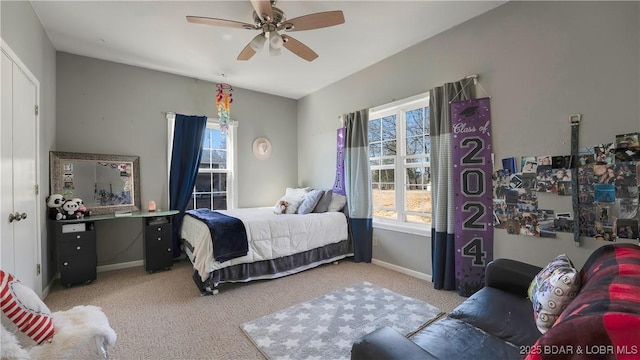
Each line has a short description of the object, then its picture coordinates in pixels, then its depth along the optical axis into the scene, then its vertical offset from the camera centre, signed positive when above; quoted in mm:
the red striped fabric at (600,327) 648 -389
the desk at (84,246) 2939 -769
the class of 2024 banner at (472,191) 2600 -125
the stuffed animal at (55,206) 2951 -292
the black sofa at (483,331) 1030 -766
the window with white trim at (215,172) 4355 +113
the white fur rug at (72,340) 1104 -754
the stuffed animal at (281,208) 3807 -415
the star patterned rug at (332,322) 1905 -1192
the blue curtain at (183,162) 3934 +254
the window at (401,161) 3324 +238
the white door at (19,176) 1890 +25
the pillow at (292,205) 3838 -380
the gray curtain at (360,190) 3795 -161
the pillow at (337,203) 3977 -363
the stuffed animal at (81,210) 3113 -363
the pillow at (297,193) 4109 -237
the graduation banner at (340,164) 4117 +223
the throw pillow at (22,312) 1197 -609
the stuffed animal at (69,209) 3023 -336
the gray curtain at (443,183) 2787 -53
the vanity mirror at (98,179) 3232 +3
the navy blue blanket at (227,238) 2783 -621
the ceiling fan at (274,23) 2035 +1246
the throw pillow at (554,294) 1195 -533
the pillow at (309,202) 3812 -335
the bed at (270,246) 2824 -822
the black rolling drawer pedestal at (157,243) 3406 -824
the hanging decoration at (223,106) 3961 +1069
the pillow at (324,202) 3926 -348
